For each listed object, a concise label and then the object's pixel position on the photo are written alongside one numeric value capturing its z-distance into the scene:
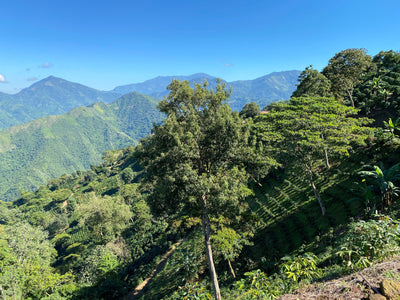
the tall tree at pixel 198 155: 12.28
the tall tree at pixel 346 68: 31.67
